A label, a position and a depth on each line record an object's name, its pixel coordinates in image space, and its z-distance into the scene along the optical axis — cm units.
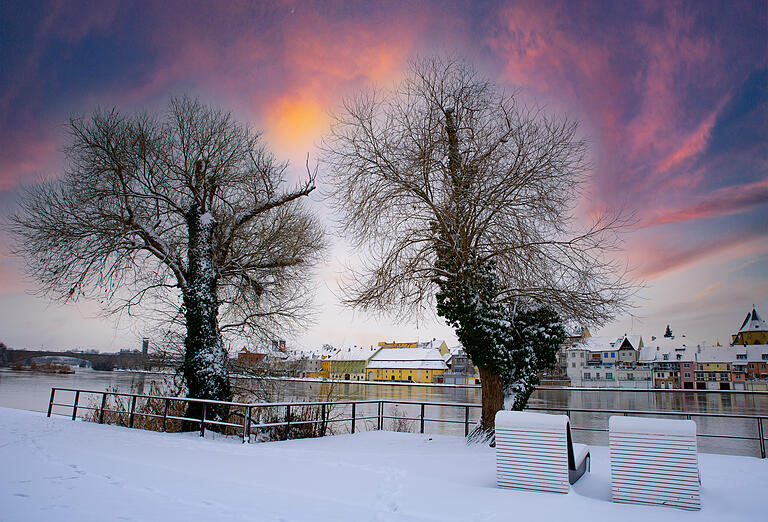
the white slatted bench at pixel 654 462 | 479
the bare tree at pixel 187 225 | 1323
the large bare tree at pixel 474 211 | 1018
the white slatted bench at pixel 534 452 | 529
